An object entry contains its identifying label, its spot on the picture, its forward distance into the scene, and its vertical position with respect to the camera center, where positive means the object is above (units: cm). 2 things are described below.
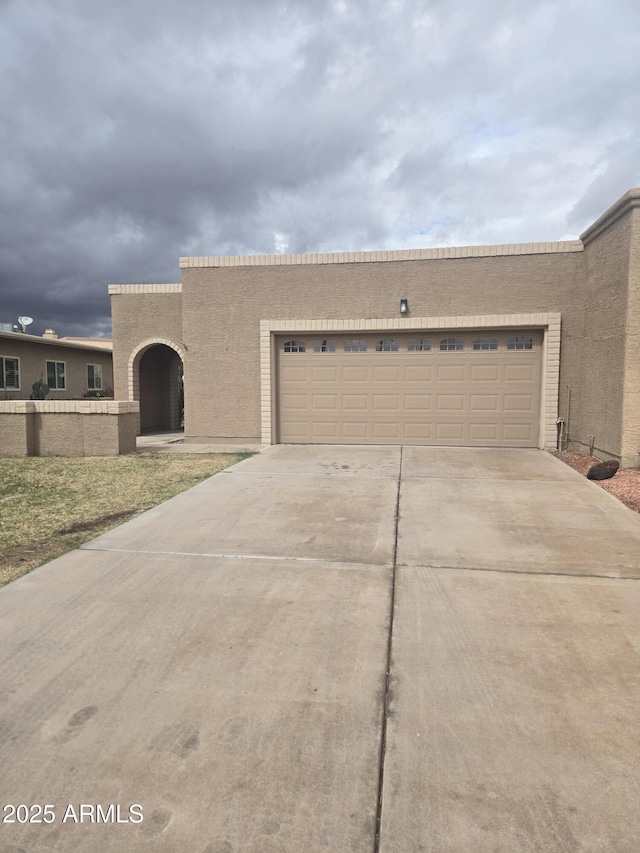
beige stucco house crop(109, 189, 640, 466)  1148 +92
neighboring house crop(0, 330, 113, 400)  2173 +81
